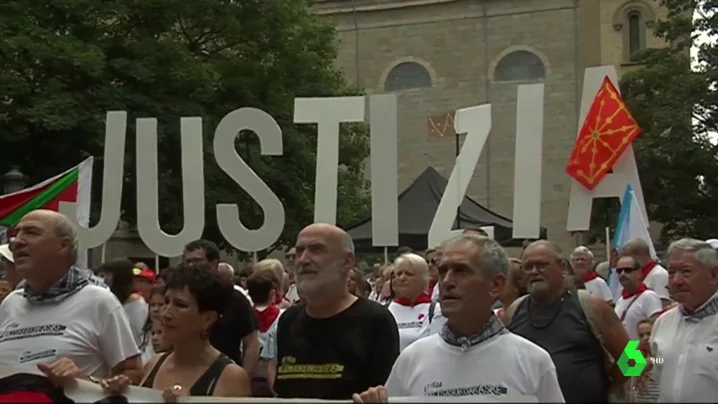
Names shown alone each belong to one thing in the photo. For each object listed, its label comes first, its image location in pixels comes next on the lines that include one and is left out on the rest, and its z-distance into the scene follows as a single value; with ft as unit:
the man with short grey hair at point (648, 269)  30.94
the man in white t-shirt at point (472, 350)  13.30
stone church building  133.90
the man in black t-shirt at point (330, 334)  16.02
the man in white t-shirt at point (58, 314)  16.34
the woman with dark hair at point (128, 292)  24.59
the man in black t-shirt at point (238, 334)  21.31
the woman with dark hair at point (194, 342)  15.33
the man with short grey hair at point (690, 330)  18.31
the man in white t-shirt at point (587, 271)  35.32
